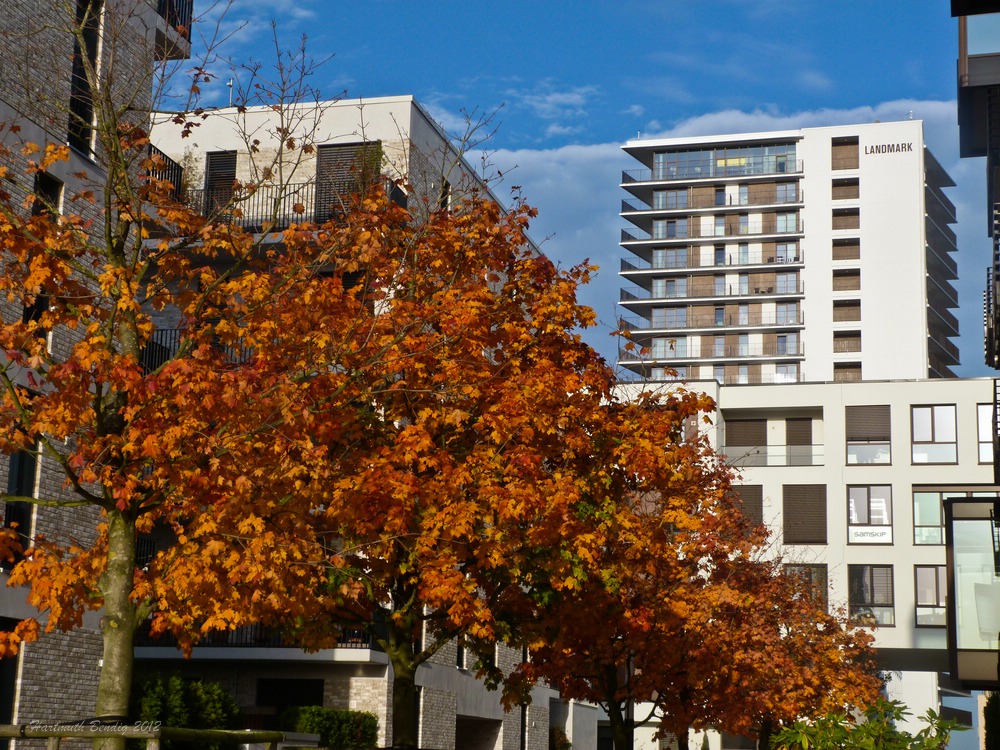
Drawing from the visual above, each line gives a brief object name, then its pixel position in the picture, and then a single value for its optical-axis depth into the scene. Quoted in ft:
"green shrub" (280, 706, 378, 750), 97.09
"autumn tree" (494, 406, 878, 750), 68.03
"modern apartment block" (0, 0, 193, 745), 72.28
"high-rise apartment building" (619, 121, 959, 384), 320.09
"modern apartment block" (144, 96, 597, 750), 104.04
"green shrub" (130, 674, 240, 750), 79.82
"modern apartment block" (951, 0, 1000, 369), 45.78
